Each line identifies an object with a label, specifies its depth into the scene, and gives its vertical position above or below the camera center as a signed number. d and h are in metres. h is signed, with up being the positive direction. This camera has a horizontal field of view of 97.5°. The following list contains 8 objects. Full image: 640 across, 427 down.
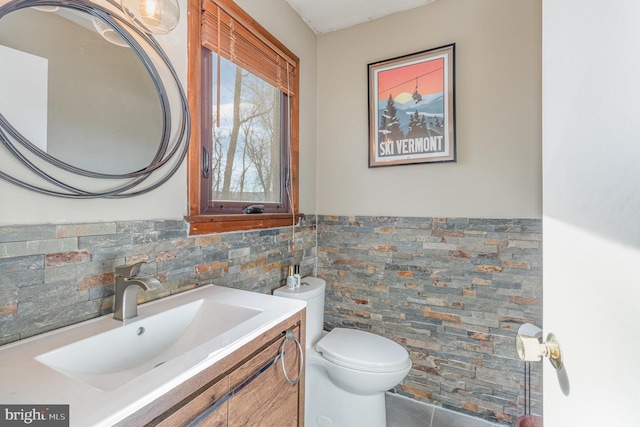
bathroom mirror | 0.78 +0.37
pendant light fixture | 0.99 +0.71
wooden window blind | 1.35 +0.95
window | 1.30 +0.52
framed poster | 1.83 +0.73
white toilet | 1.46 -0.85
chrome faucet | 0.90 -0.25
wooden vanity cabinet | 0.61 -0.48
